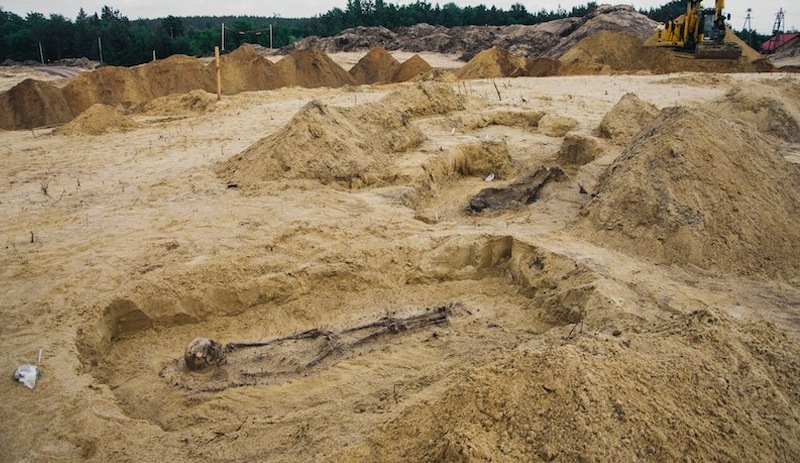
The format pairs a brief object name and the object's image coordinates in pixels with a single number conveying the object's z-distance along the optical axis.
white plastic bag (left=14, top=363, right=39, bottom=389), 3.40
